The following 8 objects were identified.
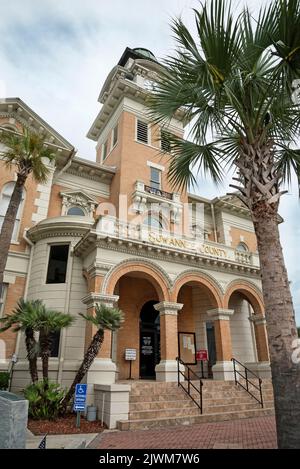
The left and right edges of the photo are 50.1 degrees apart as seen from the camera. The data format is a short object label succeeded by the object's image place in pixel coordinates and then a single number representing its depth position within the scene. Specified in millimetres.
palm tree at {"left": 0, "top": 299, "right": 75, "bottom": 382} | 10312
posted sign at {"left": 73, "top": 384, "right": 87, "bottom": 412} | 9114
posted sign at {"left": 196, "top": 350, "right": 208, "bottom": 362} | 16562
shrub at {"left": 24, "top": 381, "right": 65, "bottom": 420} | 9750
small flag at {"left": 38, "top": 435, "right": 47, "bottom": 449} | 4776
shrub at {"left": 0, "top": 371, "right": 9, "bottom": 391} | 12175
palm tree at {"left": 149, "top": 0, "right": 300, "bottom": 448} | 5145
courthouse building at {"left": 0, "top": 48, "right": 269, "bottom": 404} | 13375
